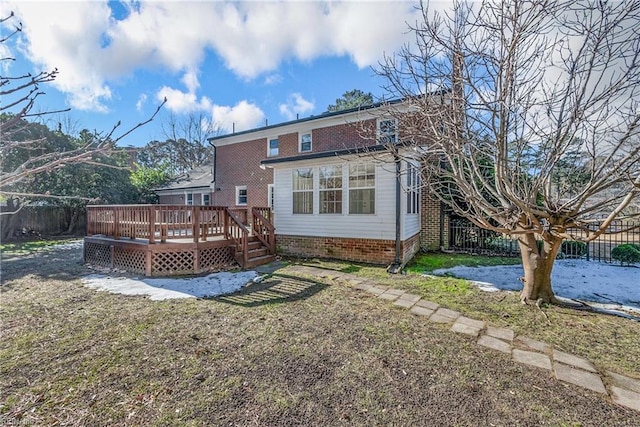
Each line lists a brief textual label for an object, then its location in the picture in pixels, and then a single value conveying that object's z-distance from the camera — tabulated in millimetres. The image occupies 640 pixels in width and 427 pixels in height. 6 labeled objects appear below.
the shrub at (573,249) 9870
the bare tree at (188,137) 31781
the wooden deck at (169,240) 7109
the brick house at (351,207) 7926
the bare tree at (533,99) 3924
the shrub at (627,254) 8344
